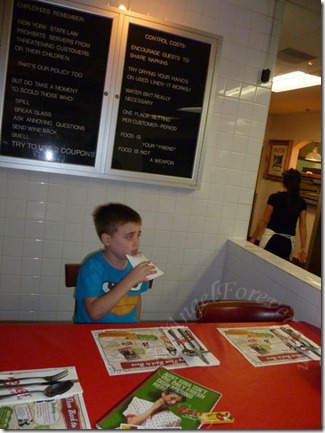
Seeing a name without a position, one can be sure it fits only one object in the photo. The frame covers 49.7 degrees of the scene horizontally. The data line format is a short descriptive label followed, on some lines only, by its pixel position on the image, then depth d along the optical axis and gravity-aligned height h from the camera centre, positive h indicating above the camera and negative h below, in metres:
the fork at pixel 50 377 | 0.93 -0.60
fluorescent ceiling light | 4.48 +1.49
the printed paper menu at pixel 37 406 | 0.81 -0.60
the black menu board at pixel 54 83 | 2.05 +0.44
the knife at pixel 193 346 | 1.17 -0.59
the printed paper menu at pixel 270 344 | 1.25 -0.59
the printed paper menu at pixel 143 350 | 1.09 -0.59
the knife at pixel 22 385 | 0.90 -0.60
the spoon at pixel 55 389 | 0.89 -0.60
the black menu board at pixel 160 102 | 2.26 +0.47
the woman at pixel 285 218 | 3.14 -0.25
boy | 1.42 -0.46
